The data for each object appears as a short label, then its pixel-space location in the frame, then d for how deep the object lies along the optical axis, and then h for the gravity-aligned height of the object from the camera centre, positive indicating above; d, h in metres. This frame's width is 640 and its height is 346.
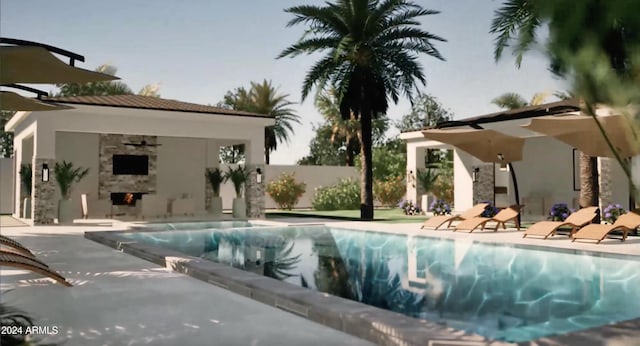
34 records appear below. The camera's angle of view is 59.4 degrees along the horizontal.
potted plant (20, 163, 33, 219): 20.55 +0.28
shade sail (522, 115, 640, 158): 12.44 +1.41
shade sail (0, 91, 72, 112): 8.67 +1.48
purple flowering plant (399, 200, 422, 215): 25.22 -0.71
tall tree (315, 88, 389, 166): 43.69 +5.30
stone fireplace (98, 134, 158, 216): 23.17 +0.62
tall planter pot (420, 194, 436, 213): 25.75 -0.45
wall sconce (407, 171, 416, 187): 26.61 +0.63
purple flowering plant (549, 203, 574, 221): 16.34 -0.58
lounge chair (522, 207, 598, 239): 13.53 -0.77
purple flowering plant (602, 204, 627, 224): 15.80 -0.56
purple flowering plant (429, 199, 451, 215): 21.75 -0.61
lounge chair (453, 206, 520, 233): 15.62 -0.79
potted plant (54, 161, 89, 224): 18.89 +0.05
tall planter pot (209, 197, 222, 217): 22.52 -0.57
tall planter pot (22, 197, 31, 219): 20.66 -0.57
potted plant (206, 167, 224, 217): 22.58 +0.02
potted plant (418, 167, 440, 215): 25.80 +0.39
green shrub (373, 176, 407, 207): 32.09 +0.13
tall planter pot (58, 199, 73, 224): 18.88 -0.65
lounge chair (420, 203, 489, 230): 16.55 -0.76
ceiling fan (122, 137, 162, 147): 23.80 +2.08
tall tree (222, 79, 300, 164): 42.88 +6.66
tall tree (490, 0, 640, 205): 2.86 +0.79
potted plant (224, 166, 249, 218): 21.77 +0.14
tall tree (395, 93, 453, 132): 52.69 +7.45
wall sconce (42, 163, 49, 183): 18.45 +0.65
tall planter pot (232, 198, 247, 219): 21.75 -0.61
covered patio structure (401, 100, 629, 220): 22.84 +0.65
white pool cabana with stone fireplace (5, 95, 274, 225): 18.52 +2.00
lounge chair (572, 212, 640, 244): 12.59 -0.83
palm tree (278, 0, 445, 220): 21.19 +5.41
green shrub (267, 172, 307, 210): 30.94 +0.08
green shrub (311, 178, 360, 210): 30.53 -0.26
